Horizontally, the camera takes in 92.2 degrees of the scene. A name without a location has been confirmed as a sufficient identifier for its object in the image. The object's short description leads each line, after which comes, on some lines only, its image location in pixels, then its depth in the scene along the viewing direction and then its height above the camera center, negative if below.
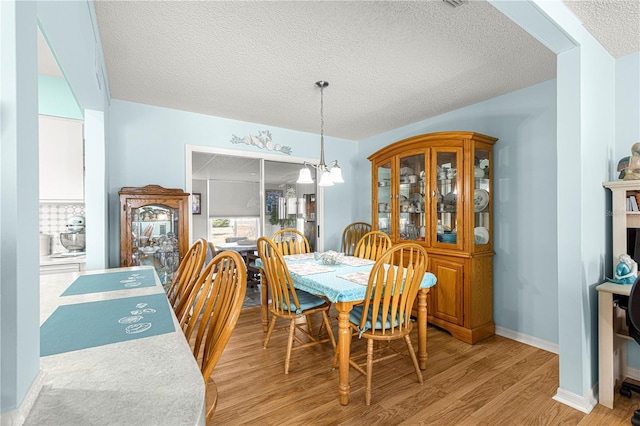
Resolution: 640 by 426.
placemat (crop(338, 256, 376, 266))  2.93 -0.48
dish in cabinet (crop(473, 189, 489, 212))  3.08 +0.13
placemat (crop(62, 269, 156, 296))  1.60 -0.38
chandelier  2.84 +0.37
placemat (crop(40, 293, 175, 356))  0.95 -0.39
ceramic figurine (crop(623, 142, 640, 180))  2.01 +0.30
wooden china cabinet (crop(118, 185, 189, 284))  3.01 -0.13
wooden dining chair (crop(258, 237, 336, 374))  2.37 -0.70
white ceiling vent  1.70 +1.17
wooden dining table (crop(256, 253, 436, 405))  2.01 -0.52
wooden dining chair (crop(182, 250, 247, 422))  1.06 -0.38
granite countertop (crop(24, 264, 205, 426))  0.60 -0.39
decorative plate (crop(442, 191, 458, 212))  3.12 +0.11
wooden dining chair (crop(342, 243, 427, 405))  1.97 -0.62
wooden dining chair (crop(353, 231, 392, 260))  3.23 -0.40
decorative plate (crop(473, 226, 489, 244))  3.04 -0.23
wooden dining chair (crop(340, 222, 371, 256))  4.66 -0.34
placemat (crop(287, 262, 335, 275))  2.54 -0.48
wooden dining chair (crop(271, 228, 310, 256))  3.67 -0.38
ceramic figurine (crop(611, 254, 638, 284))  1.97 -0.38
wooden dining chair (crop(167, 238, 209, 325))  1.66 -0.36
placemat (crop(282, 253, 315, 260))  3.24 -0.47
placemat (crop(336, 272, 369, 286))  2.24 -0.49
